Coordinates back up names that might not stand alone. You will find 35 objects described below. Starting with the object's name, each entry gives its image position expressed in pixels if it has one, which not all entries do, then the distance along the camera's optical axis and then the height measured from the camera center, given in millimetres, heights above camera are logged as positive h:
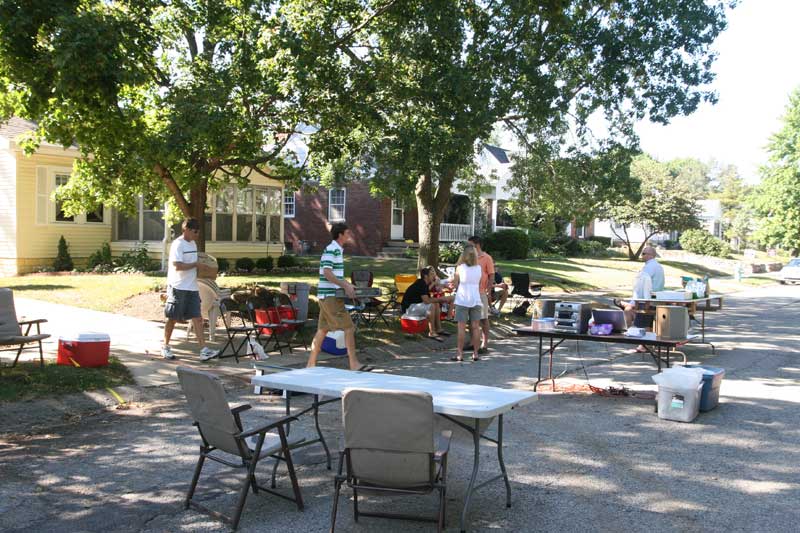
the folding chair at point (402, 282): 16441 -1107
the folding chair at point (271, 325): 11664 -1572
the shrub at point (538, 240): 39875 -124
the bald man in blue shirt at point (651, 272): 13009 -603
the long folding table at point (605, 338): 8680 -1267
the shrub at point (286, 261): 26078 -1038
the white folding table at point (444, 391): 4684 -1167
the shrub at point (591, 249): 43750 -650
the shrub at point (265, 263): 24891 -1071
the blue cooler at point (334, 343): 10945 -1720
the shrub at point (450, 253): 29266 -709
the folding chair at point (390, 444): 4207 -1276
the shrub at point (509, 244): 35031 -329
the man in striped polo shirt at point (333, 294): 9430 -810
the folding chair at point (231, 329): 10766 -1519
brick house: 33312 +690
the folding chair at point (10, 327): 8727 -1256
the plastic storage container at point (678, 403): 7695 -1801
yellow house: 21453 +328
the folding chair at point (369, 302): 14835 -1428
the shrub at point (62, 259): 21891 -929
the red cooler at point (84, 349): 9359 -1601
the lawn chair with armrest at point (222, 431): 4641 -1345
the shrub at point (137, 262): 21947 -993
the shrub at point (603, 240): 51969 -80
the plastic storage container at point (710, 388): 8133 -1718
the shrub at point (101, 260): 22250 -969
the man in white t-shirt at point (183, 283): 10398 -780
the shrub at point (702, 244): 49906 -219
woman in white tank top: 11586 -935
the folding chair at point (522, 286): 17922 -1247
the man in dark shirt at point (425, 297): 13758 -1209
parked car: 36375 -1588
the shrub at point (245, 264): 24497 -1098
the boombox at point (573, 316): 9312 -1040
